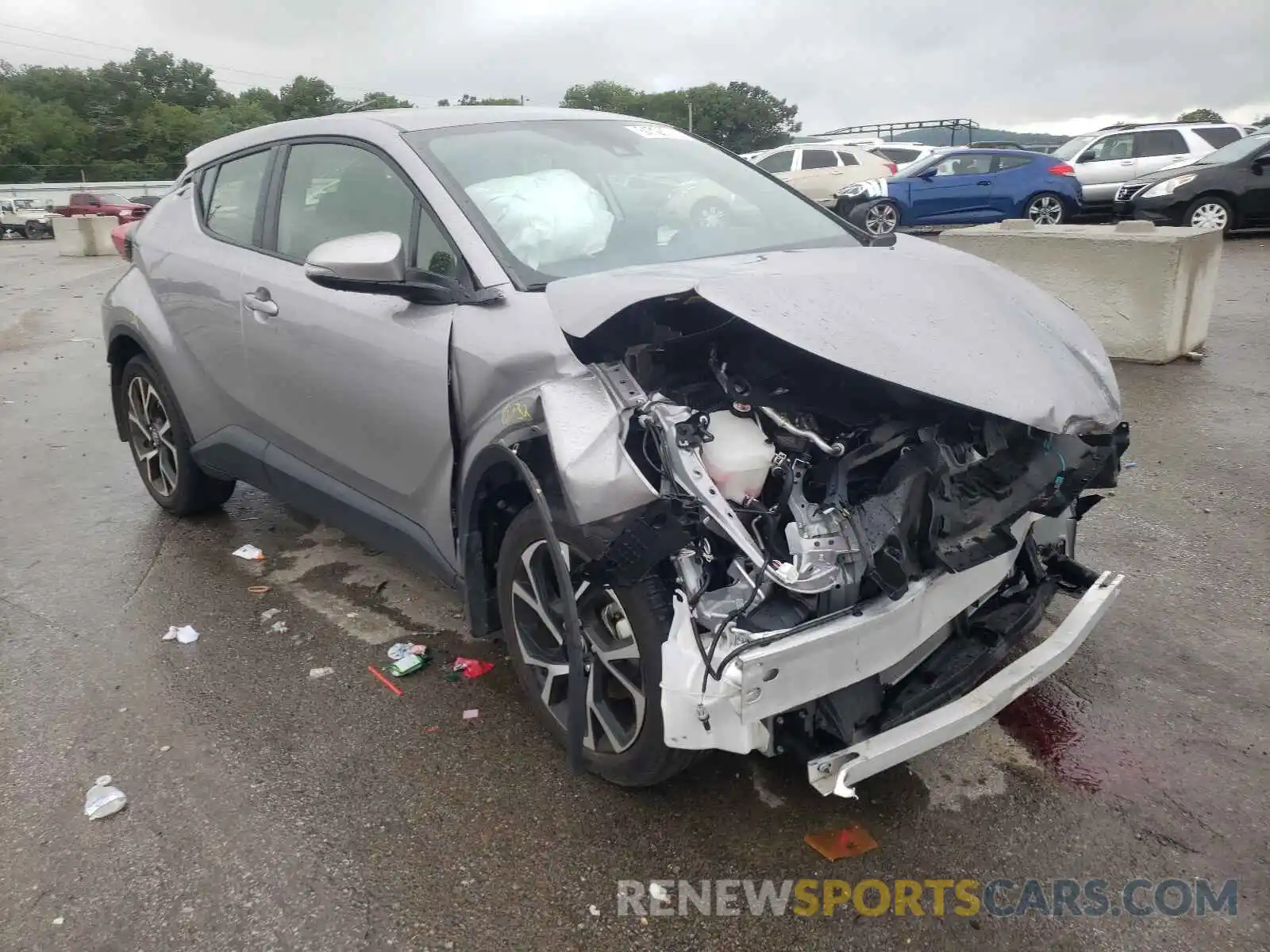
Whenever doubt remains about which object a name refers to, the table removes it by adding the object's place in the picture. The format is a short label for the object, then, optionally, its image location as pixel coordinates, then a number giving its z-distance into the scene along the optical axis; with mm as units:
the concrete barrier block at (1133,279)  6941
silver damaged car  2244
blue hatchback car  14875
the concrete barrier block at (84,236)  22531
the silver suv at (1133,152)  16062
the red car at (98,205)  35406
